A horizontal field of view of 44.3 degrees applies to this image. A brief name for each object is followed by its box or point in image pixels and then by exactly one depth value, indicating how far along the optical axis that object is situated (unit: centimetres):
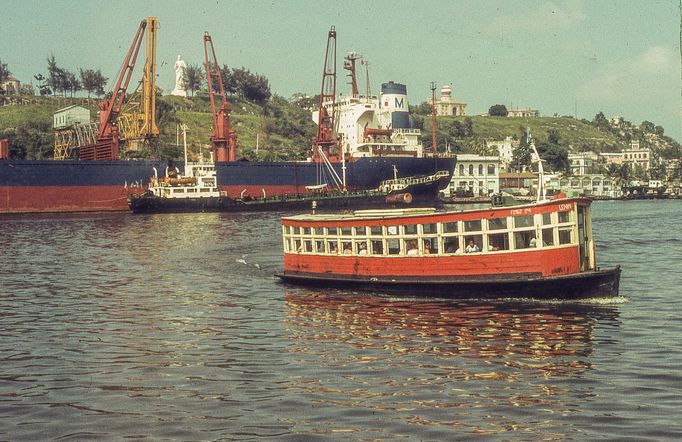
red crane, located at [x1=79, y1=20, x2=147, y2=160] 10412
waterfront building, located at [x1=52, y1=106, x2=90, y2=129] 12900
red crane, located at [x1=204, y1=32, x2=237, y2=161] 10781
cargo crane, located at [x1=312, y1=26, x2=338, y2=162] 11325
